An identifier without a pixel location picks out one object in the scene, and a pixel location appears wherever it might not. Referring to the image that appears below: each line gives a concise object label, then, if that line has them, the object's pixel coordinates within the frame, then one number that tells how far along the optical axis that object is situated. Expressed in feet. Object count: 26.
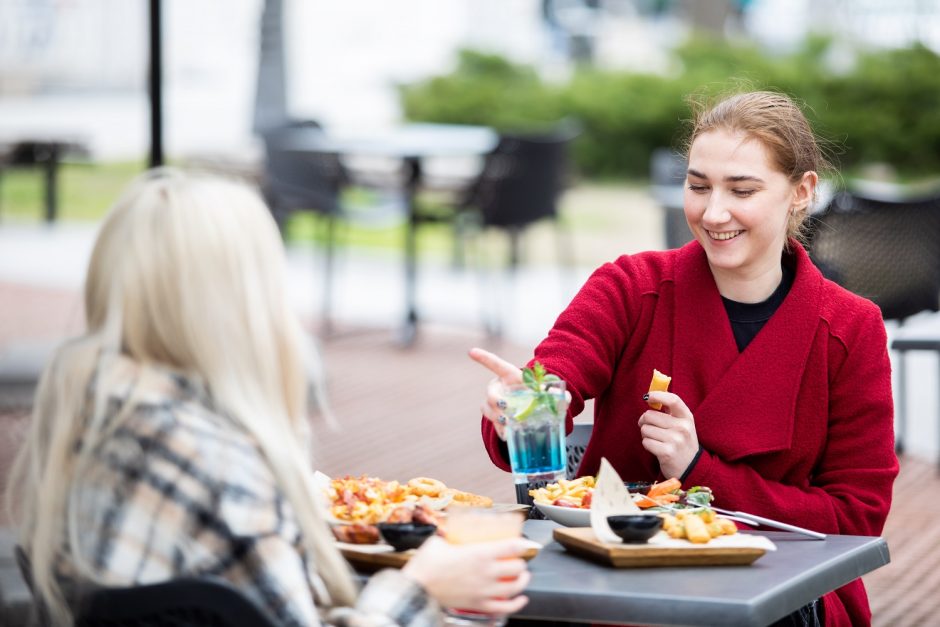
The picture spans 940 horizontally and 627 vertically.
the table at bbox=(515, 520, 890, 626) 10.02
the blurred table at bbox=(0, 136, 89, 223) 50.34
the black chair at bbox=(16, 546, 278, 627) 9.11
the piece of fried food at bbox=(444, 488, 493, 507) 12.15
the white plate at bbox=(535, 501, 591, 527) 11.85
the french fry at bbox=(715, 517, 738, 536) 11.28
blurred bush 86.73
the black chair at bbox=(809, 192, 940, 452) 32.85
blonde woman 9.32
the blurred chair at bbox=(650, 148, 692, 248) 32.05
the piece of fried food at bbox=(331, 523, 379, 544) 11.13
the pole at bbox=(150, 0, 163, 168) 29.40
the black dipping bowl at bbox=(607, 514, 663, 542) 10.94
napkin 11.23
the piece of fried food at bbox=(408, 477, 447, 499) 12.44
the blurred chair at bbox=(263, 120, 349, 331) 45.97
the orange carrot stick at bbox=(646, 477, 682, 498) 12.34
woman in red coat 13.38
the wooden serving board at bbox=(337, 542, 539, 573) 10.78
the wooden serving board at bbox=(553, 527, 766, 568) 10.83
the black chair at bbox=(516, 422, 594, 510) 15.19
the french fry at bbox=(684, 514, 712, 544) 11.01
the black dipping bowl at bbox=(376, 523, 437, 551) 10.85
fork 12.04
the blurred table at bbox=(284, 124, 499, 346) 44.81
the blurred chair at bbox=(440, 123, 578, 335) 46.53
